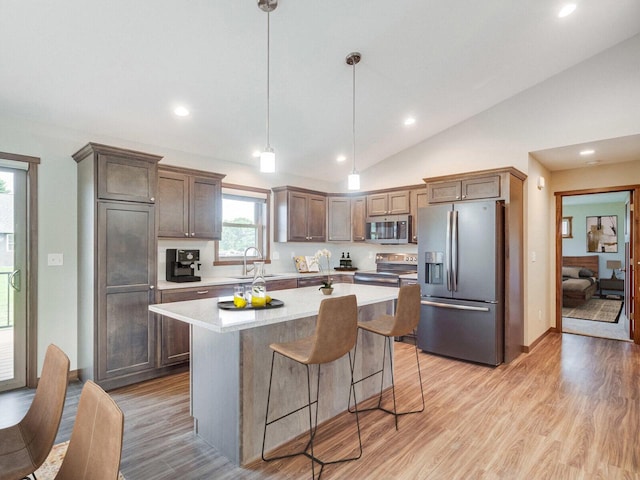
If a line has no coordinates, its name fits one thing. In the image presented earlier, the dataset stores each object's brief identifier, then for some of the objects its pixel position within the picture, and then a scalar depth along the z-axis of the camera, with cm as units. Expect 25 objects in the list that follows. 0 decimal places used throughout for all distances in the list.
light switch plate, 337
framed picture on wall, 880
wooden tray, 237
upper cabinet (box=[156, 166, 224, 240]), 391
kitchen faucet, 470
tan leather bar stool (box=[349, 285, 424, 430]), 268
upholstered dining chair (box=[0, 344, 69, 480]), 144
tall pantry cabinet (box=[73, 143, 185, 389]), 321
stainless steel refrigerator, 394
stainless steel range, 502
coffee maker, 400
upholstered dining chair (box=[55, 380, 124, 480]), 99
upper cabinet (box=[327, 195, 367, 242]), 586
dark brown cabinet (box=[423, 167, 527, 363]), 404
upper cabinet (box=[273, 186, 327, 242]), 530
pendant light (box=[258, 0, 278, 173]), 251
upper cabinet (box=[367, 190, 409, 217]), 530
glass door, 325
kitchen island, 217
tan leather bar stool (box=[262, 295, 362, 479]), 207
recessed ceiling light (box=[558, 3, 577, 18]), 315
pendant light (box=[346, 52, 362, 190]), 318
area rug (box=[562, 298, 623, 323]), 636
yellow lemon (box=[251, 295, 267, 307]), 245
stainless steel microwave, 523
